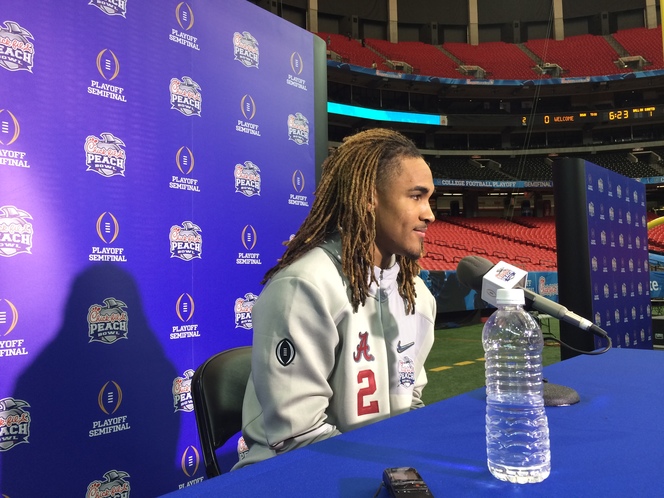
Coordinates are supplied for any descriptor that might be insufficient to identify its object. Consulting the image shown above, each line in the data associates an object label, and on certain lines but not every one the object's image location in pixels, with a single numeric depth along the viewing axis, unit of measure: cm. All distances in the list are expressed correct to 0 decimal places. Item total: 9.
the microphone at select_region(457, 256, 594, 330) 110
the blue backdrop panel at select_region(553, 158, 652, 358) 355
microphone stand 121
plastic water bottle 79
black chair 137
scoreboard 2125
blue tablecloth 74
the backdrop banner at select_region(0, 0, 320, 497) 211
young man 115
